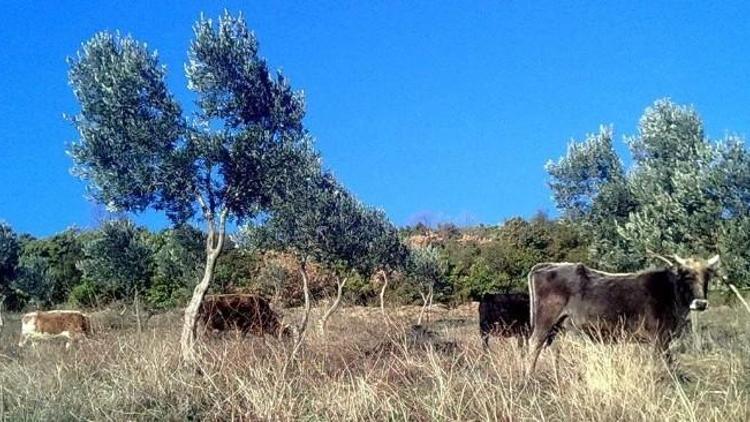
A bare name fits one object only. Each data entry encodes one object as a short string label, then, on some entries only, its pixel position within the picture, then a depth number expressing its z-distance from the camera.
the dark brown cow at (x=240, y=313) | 13.56
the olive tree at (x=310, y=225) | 25.88
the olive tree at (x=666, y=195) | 17.72
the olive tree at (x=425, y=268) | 33.66
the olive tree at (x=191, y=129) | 15.82
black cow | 17.25
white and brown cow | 23.44
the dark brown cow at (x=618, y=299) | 11.99
